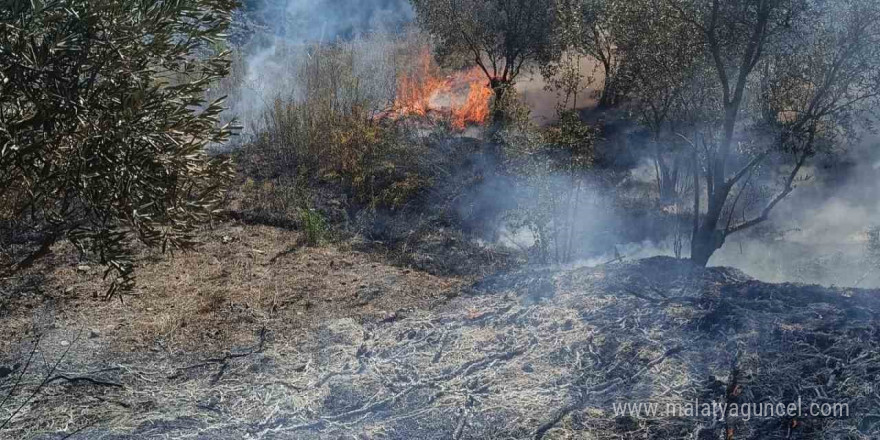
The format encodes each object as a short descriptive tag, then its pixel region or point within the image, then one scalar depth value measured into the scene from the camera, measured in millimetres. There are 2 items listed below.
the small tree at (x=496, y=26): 13844
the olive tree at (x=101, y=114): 3912
